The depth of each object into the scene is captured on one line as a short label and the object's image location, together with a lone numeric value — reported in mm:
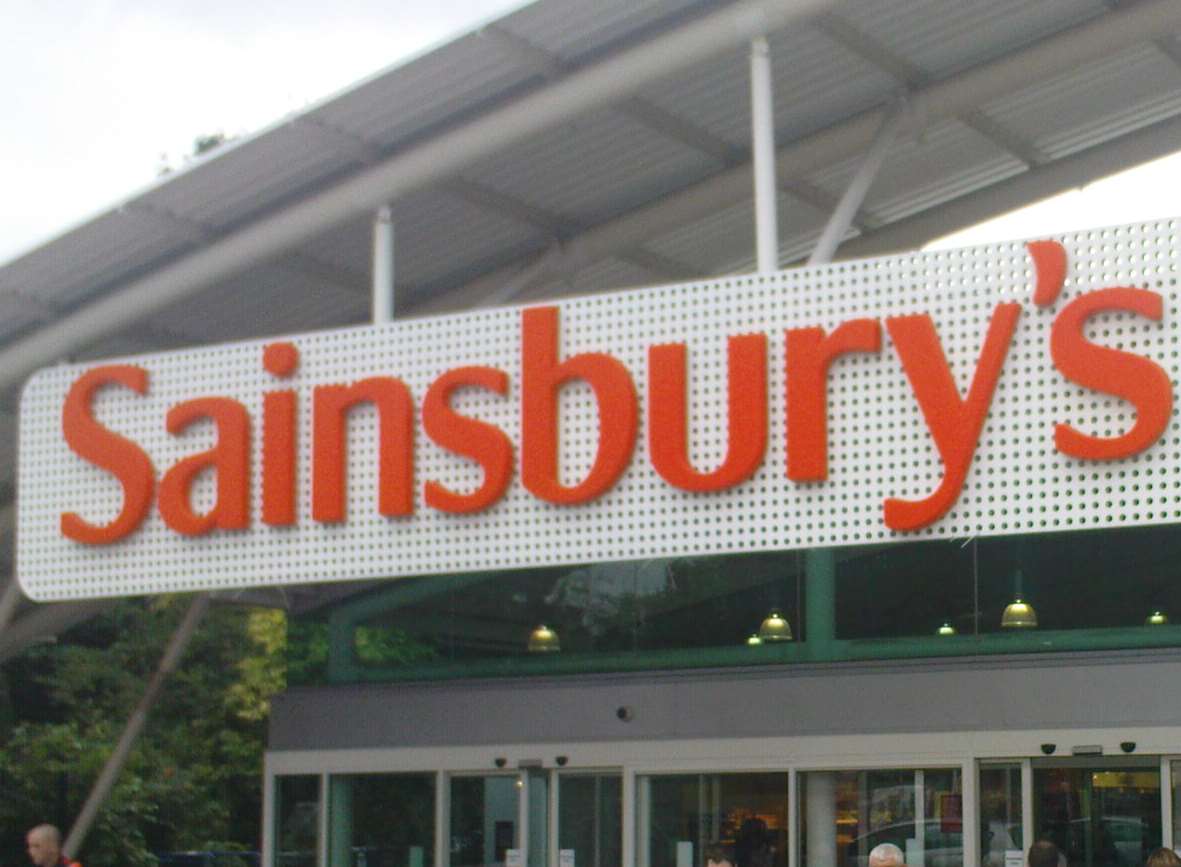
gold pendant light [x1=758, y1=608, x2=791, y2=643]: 19953
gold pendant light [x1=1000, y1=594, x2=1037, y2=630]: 18406
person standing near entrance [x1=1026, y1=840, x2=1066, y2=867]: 11578
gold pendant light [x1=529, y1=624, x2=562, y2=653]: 21578
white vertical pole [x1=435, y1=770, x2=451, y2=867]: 21766
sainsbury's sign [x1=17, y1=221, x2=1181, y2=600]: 12789
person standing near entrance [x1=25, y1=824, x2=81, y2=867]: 10164
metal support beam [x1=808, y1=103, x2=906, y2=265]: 14891
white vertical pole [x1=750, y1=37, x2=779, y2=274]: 13812
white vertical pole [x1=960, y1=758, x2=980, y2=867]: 18375
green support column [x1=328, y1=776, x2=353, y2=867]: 22578
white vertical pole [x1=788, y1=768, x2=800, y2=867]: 19312
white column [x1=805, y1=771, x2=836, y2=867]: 19250
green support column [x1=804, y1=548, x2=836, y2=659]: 19656
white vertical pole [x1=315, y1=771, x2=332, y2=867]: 22547
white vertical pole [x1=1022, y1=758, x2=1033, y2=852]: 18094
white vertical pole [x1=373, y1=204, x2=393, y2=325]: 15219
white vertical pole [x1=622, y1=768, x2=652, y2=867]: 20375
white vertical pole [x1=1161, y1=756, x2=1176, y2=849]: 17391
